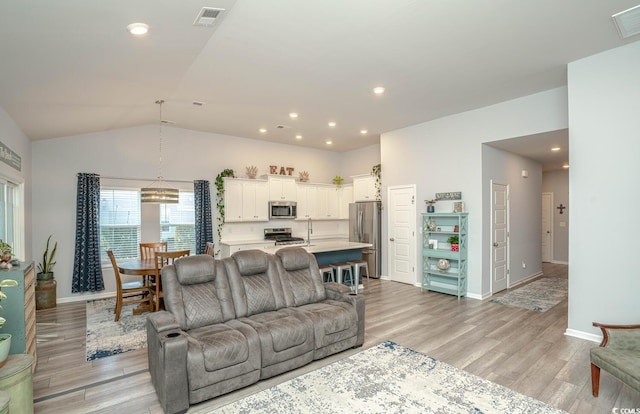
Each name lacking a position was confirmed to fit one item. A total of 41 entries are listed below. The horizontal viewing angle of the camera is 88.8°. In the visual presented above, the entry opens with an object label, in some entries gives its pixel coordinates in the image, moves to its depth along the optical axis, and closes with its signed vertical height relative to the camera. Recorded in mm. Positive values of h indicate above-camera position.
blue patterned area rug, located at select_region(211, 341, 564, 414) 2625 -1592
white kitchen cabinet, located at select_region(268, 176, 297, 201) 7984 +553
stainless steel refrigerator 7621 -490
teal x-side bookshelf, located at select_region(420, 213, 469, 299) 5992 -815
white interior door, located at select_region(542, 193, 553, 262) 9945 -519
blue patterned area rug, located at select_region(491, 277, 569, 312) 5438 -1582
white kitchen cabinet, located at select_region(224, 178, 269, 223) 7340 +253
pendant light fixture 4961 +238
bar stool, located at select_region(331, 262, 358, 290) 6113 -1119
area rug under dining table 3818 -1611
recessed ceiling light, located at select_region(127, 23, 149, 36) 2603 +1490
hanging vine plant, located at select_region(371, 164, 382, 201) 7724 +726
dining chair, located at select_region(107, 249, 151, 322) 4836 -1207
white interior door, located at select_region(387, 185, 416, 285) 6949 -518
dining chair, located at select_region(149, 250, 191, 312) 4707 -875
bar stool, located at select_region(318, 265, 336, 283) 6001 -1197
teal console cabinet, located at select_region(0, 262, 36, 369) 2789 -854
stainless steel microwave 7934 +17
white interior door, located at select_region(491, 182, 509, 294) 6195 -533
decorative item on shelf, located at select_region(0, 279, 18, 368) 2234 -926
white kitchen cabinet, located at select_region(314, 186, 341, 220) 8906 +203
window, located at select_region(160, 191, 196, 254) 6832 -270
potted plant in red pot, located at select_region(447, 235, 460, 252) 6031 -605
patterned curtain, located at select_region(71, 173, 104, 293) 5855 -495
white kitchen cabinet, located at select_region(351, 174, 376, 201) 7919 +566
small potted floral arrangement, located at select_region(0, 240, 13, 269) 2911 -402
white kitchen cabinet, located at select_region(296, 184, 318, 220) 8539 +255
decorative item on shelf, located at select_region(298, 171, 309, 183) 8727 +914
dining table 4691 -836
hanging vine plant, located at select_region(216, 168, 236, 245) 7316 +316
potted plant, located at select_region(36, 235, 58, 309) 5402 -1197
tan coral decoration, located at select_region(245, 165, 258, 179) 7729 +920
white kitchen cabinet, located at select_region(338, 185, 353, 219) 9328 +279
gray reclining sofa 2654 -1121
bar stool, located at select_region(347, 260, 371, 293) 6254 -1104
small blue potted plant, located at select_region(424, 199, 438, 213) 6430 +75
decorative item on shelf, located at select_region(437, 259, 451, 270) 6098 -1026
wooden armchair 2455 -1206
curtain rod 6265 +655
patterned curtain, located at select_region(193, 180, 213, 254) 6941 -64
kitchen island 6055 -830
